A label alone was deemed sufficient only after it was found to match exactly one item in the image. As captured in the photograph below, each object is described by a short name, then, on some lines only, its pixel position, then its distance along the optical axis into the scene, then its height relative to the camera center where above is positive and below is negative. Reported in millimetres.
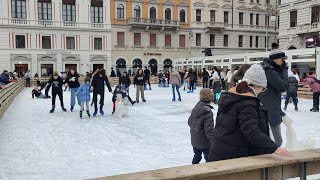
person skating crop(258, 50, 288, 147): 3139 -121
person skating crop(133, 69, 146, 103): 11382 -186
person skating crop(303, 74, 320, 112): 9187 -434
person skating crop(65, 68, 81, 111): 9265 -159
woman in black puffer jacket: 1962 -362
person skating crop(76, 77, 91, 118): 8352 -501
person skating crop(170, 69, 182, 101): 11924 -97
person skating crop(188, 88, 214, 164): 3302 -606
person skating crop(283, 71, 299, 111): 9470 -466
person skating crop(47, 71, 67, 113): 9216 -266
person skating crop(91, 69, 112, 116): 8615 -246
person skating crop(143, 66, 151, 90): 17557 +192
